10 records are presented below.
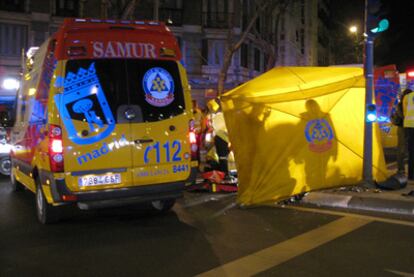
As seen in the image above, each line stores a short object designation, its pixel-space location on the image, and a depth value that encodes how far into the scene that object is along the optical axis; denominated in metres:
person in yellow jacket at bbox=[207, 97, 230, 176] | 9.81
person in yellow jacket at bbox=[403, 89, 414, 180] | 9.20
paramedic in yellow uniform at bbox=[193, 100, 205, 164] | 12.36
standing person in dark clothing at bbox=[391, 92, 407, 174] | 9.59
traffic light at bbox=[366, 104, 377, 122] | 8.14
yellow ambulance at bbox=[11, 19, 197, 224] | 5.71
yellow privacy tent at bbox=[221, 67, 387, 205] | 7.76
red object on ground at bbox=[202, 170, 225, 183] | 9.08
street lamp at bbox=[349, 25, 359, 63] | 41.16
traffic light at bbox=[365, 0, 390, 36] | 8.09
